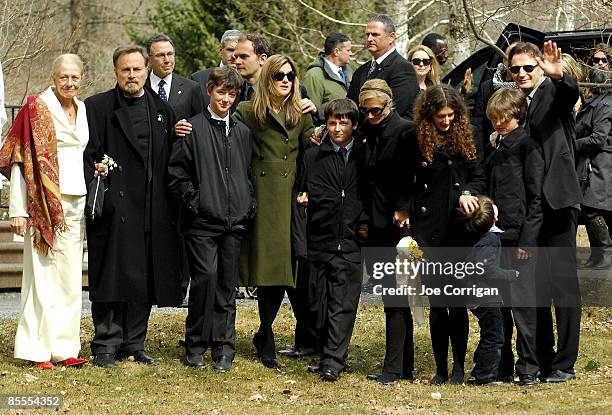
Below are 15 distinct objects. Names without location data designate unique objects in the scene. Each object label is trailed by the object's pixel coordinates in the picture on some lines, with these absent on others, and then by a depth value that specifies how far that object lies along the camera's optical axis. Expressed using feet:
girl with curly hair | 57.00
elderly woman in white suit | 58.29
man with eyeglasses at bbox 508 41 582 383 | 56.59
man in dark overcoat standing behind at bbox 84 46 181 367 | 60.34
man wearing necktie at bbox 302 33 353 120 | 73.20
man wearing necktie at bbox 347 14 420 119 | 65.67
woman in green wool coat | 61.82
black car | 81.46
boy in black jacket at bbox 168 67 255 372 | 60.18
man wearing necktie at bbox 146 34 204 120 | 65.16
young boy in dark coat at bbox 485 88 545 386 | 56.75
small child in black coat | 57.26
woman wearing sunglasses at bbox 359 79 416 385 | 58.34
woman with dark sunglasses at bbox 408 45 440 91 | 71.72
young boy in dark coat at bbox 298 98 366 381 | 59.88
